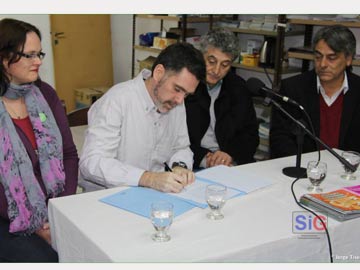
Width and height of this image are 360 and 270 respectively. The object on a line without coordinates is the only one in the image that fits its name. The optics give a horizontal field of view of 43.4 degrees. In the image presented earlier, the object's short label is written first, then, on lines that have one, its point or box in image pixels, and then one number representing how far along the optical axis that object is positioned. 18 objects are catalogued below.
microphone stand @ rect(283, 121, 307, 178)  1.84
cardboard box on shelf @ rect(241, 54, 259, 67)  3.65
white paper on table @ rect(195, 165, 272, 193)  1.69
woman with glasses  1.78
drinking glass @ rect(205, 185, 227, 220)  1.44
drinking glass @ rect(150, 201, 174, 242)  1.29
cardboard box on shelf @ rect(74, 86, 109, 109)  5.21
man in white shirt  1.73
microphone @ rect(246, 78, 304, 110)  1.83
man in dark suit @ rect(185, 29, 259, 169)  2.38
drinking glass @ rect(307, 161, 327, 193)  1.69
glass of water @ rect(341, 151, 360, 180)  1.85
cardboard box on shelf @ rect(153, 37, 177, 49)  4.36
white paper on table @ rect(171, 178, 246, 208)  1.52
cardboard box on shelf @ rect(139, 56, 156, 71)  4.57
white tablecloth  1.24
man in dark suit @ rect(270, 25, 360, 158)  2.41
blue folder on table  1.47
